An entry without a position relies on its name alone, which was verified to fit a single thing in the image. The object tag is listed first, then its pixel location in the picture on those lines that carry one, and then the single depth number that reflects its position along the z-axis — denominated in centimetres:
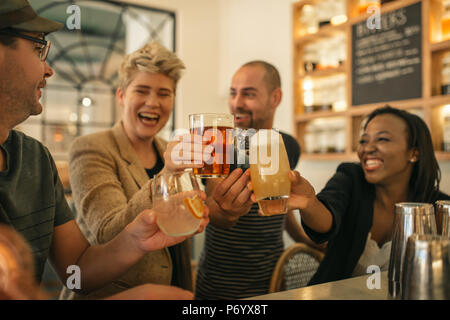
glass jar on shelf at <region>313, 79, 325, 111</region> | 276
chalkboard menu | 213
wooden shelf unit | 199
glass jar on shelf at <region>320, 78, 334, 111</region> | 269
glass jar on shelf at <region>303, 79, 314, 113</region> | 284
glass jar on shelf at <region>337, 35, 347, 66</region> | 264
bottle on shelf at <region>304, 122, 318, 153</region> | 279
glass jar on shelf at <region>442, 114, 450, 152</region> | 190
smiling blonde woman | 114
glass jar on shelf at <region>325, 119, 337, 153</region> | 263
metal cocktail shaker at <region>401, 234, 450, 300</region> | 64
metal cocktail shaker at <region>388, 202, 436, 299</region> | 81
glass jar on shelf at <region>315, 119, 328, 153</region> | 269
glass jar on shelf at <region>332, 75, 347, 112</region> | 260
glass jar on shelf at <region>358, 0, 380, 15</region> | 236
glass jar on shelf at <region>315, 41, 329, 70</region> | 278
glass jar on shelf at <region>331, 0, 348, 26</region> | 257
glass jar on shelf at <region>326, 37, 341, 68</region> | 271
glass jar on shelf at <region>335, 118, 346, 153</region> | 255
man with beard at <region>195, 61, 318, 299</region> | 159
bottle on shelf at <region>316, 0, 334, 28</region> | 270
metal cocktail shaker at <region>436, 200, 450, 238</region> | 90
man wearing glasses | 82
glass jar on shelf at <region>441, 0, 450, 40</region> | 196
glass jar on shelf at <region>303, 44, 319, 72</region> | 282
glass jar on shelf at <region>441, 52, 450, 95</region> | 193
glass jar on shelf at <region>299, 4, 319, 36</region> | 284
